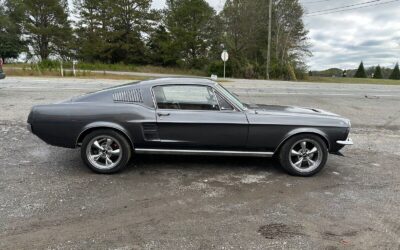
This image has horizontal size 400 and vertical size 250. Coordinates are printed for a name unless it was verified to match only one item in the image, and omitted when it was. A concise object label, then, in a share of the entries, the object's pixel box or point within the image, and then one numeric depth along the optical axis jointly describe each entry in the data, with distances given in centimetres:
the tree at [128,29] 4434
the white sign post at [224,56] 2768
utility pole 2994
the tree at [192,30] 4131
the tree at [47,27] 4959
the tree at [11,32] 4941
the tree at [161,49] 4284
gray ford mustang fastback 448
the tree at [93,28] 4438
